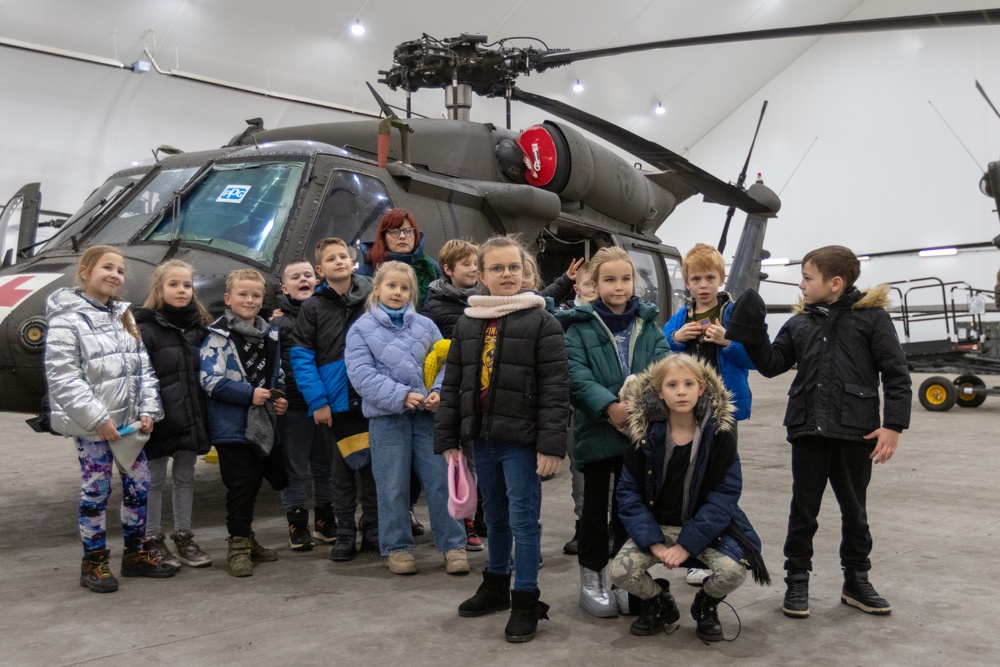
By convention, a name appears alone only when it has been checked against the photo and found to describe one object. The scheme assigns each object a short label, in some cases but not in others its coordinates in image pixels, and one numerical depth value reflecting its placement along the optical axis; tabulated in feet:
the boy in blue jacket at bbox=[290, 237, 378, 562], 13.37
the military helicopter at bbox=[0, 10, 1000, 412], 15.15
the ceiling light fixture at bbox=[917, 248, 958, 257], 59.67
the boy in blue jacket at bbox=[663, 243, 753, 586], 11.66
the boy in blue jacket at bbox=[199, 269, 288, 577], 12.68
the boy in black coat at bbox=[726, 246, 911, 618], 10.62
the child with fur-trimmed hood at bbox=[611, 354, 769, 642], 9.53
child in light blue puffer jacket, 12.35
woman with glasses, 14.75
